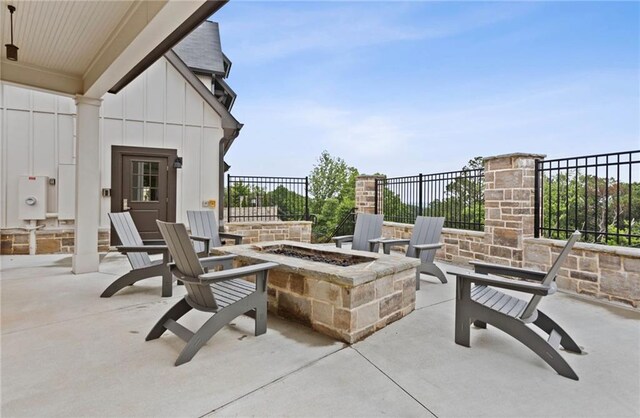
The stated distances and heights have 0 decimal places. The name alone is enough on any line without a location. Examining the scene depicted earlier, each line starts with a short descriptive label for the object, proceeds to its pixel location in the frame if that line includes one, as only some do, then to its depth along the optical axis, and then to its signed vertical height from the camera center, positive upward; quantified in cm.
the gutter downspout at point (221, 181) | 767 +64
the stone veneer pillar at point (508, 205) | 467 +8
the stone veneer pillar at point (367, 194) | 817 +39
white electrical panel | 607 +16
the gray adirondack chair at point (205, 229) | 505 -35
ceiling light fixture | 324 +158
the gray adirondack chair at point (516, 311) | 207 -73
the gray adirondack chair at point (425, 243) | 423 -47
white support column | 483 +31
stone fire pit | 249 -70
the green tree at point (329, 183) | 1502 +147
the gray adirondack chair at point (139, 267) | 360 -70
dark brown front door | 673 +46
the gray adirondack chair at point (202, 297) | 216 -68
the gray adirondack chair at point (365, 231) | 505 -36
